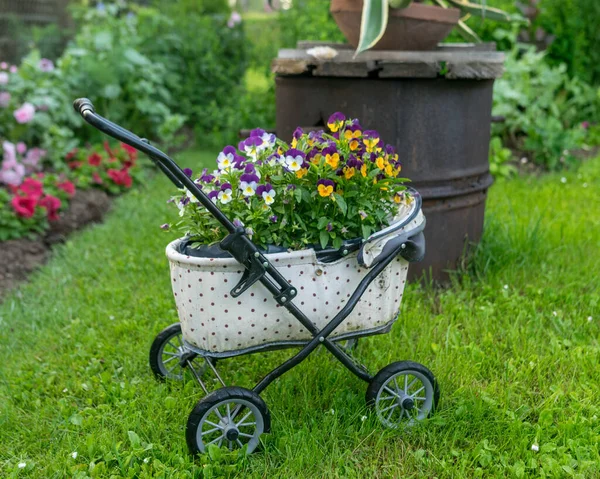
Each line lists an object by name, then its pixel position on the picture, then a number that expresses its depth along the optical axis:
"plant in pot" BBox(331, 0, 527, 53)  2.73
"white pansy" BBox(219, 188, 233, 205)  1.89
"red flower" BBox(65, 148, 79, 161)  5.00
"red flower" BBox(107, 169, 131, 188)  4.92
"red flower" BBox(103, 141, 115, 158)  5.18
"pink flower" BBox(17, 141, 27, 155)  4.61
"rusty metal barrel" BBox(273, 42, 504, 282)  2.80
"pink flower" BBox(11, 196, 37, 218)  3.83
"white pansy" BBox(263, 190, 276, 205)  1.86
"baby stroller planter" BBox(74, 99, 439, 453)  1.84
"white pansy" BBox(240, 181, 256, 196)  1.87
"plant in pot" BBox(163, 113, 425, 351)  1.88
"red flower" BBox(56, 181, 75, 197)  4.34
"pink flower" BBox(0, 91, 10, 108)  4.65
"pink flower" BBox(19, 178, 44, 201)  3.97
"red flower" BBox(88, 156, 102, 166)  4.96
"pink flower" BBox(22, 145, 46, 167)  4.72
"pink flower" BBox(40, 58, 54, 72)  5.23
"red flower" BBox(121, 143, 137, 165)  5.18
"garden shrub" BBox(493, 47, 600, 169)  5.26
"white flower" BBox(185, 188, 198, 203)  1.91
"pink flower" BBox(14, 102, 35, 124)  4.56
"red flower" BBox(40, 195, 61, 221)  4.04
